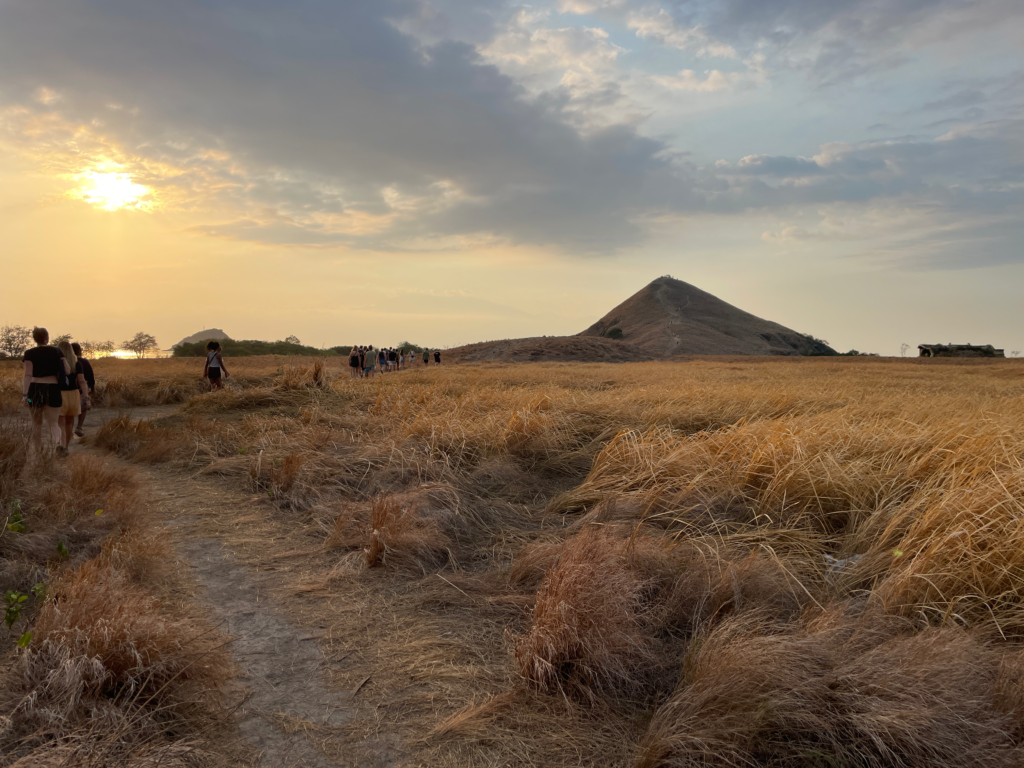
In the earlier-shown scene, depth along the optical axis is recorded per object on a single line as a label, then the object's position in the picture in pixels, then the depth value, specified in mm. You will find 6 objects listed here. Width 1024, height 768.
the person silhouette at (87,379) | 10298
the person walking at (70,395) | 9070
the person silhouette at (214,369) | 15359
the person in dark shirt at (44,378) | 8352
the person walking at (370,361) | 28172
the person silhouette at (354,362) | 27000
